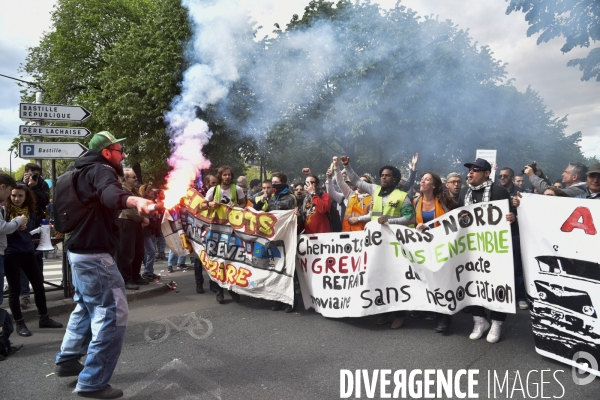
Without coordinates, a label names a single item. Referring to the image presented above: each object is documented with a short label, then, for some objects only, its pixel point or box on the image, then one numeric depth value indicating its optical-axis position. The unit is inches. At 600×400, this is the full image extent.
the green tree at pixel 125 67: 475.2
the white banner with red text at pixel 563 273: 140.8
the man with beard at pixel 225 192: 263.1
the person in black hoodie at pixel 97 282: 127.4
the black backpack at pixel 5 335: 164.7
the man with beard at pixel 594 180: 161.3
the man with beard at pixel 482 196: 176.0
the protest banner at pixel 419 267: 174.1
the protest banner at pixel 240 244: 230.1
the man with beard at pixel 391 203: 206.8
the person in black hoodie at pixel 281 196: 249.8
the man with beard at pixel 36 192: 233.5
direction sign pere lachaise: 243.1
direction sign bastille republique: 243.9
